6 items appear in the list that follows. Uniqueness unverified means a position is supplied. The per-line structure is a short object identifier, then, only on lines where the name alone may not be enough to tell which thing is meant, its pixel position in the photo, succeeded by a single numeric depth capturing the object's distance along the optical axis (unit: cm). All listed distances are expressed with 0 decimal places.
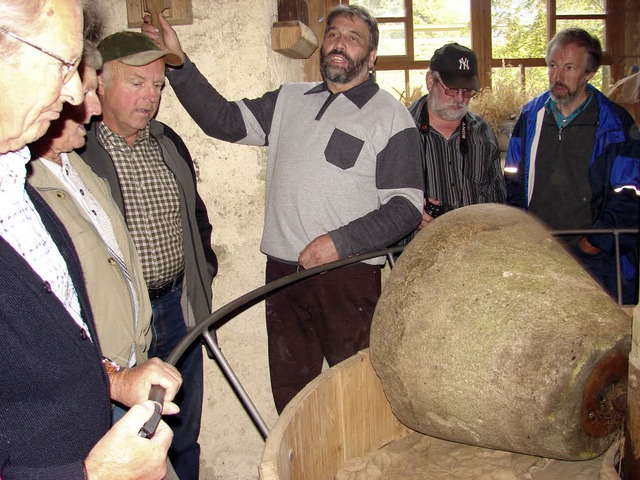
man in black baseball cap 293
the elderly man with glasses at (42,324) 86
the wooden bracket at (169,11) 246
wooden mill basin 157
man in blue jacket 291
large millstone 152
